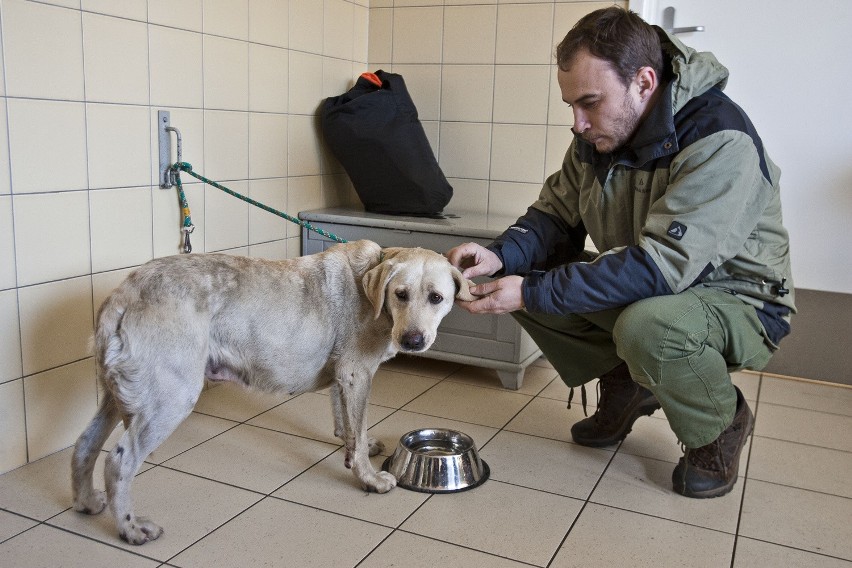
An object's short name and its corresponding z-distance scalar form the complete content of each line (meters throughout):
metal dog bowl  2.33
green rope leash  2.82
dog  1.96
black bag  3.50
